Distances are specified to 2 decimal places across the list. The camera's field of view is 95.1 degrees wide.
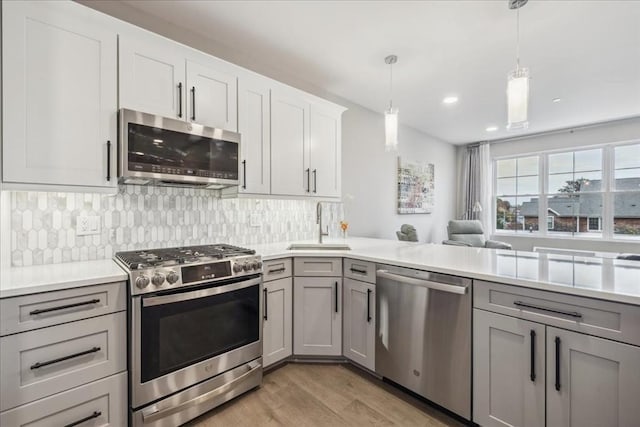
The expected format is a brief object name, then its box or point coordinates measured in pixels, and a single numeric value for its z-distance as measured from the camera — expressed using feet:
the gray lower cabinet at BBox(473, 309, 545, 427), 4.56
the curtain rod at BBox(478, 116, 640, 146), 15.64
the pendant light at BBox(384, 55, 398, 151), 7.91
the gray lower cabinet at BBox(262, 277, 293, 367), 7.11
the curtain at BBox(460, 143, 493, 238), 20.15
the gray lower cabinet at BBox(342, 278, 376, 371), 7.02
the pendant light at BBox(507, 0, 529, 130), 5.75
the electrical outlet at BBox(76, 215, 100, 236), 6.02
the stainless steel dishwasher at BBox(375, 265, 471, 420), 5.37
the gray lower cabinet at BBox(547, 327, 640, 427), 3.83
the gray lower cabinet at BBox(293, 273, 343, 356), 7.67
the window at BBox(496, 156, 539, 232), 19.02
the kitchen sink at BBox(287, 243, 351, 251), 8.10
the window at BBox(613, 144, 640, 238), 15.47
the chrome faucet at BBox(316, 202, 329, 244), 8.94
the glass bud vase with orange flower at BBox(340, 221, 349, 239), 10.96
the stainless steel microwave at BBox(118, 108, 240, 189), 5.67
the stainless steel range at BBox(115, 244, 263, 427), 4.98
